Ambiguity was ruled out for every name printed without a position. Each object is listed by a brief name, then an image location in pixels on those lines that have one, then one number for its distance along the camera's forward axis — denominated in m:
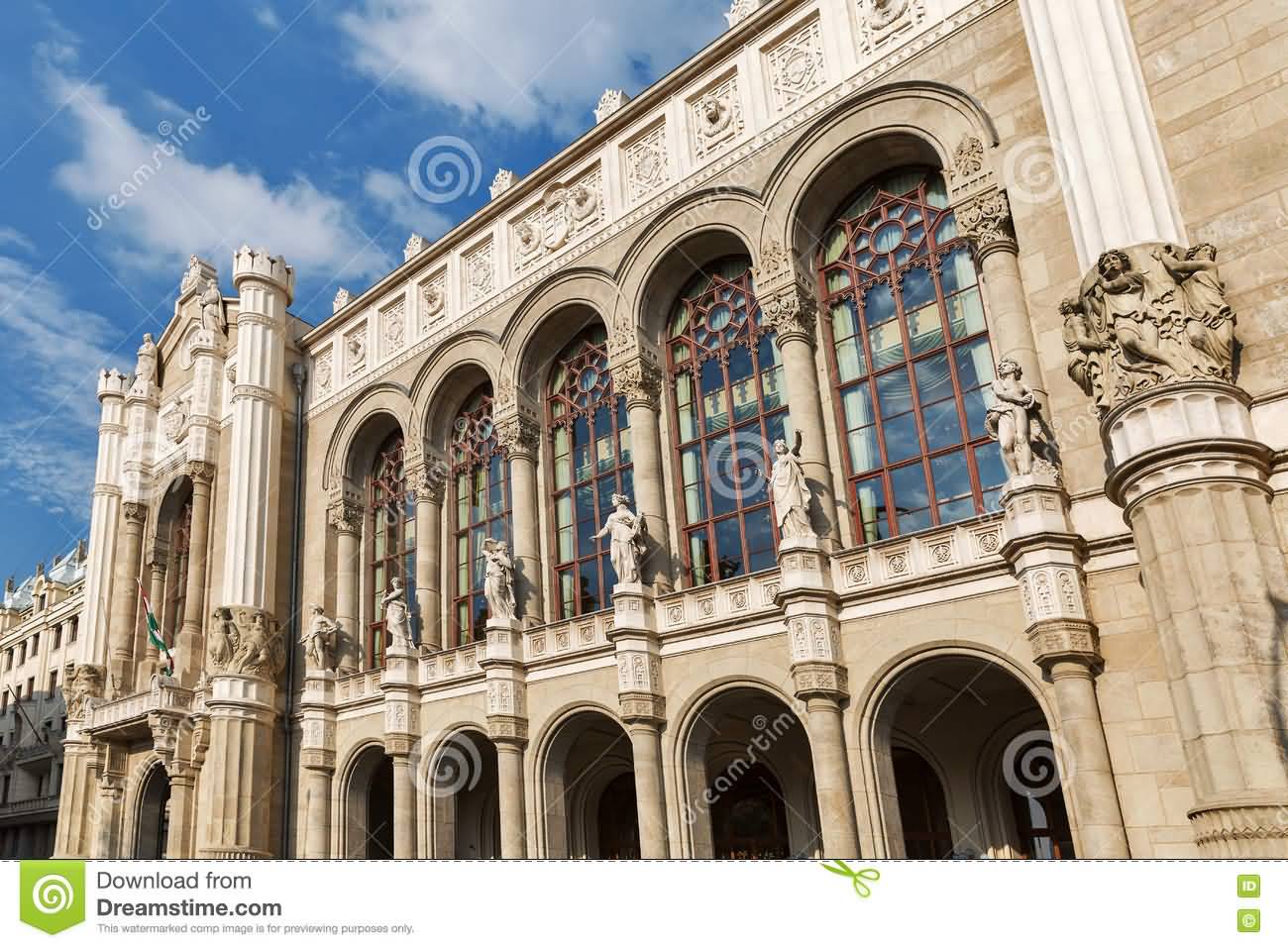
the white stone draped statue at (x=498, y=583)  21.34
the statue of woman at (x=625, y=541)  19.39
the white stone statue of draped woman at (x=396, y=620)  23.45
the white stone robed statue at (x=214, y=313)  32.81
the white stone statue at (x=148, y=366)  36.41
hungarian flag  28.06
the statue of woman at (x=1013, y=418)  14.92
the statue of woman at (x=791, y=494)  17.20
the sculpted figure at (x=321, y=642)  25.41
